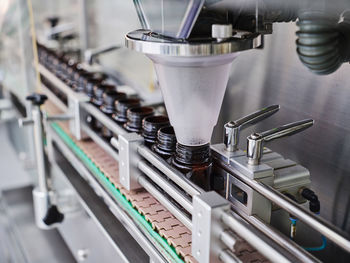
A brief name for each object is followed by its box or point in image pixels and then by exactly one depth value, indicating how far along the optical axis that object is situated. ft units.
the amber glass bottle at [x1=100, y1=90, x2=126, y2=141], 3.70
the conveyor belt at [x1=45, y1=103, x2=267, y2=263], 2.32
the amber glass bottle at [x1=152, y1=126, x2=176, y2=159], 2.79
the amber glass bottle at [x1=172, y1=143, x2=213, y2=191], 2.60
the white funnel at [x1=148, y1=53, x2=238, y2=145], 2.24
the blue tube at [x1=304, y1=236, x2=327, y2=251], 2.98
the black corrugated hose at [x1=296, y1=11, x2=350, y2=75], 1.88
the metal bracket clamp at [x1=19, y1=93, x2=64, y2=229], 4.04
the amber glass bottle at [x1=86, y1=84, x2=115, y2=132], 3.93
